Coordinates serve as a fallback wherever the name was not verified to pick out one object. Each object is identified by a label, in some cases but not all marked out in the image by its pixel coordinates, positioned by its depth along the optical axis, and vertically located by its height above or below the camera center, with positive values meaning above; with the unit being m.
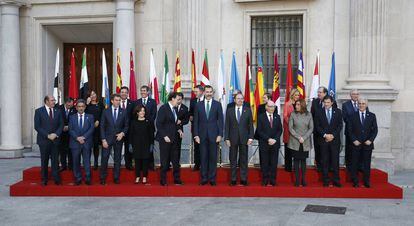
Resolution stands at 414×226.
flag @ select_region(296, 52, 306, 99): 10.64 +0.40
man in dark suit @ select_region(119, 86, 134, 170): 10.00 -0.27
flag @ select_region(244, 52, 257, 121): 10.70 +0.05
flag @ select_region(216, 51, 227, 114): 11.04 +0.33
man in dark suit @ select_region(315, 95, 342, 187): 9.12 -0.72
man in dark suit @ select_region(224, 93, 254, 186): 9.24 -0.73
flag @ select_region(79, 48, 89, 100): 11.41 +0.34
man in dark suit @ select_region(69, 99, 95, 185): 9.31 -0.81
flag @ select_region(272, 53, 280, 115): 10.41 +0.13
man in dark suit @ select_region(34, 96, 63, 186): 9.35 -0.71
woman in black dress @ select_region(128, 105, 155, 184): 9.27 -0.81
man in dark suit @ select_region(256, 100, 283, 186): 9.20 -0.82
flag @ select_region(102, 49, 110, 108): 11.32 +0.12
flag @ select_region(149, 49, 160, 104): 11.52 +0.32
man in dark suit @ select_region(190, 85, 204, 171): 10.01 -0.24
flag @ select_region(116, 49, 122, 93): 11.53 +0.37
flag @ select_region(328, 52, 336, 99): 11.07 +0.25
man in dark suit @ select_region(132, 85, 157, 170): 9.99 -0.16
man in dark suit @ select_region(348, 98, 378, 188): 9.12 -0.76
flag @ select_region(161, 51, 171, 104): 11.36 +0.26
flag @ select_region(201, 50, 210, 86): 11.24 +0.49
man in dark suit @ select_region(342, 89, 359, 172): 9.42 -0.34
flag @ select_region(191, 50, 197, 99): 11.30 +0.52
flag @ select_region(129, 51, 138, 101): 11.54 +0.27
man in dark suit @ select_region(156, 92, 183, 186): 9.30 -0.83
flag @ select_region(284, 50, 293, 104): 10.62 +0.38
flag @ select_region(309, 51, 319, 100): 10.91 +0.27
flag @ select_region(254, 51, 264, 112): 10.60 +0.16
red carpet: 8.93 -1.76
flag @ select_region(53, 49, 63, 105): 10.66 +0.21
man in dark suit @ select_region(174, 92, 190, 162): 9.53 -0.36
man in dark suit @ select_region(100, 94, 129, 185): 9.38 -0.68
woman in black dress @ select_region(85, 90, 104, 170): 10.15 -0.33
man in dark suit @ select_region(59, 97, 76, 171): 10.10 -0.88
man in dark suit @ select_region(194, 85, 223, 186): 9.30 -0.66
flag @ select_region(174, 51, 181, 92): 11.32 +0.33
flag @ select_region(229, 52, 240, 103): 11.11 +0.37
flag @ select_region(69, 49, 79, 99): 10.62 +0.22
